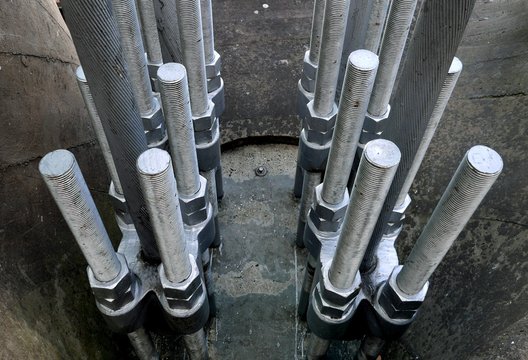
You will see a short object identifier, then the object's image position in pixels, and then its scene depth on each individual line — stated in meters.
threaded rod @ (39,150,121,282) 0.75
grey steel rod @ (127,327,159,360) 1.18
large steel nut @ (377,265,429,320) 0.97
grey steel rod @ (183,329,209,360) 1.25
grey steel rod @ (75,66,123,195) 0.97
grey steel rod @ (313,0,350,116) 1.07
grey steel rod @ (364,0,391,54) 1.20
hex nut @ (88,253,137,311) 0.97
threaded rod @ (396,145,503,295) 0.71
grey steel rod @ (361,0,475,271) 0.64
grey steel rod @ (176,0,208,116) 1.09
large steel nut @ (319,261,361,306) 1.01
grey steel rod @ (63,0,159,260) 0.66
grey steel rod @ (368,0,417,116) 0.99
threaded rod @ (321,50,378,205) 0.84
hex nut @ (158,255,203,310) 1.01
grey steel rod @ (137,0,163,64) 1.25
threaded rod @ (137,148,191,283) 0.77
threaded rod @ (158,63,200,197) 0.92
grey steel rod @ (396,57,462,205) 0.87
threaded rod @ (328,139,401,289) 0.73
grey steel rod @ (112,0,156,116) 1.01
